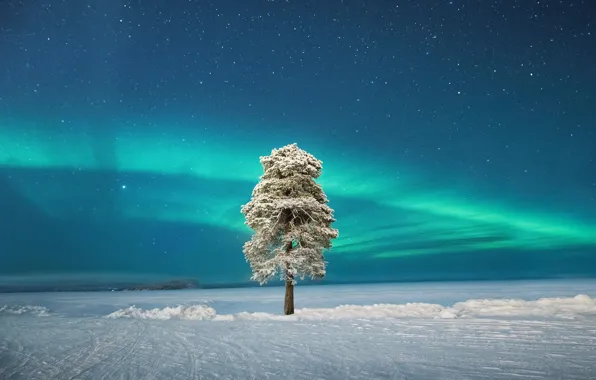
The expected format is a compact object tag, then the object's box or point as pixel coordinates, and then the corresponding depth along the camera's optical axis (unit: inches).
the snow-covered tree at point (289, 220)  954.7
